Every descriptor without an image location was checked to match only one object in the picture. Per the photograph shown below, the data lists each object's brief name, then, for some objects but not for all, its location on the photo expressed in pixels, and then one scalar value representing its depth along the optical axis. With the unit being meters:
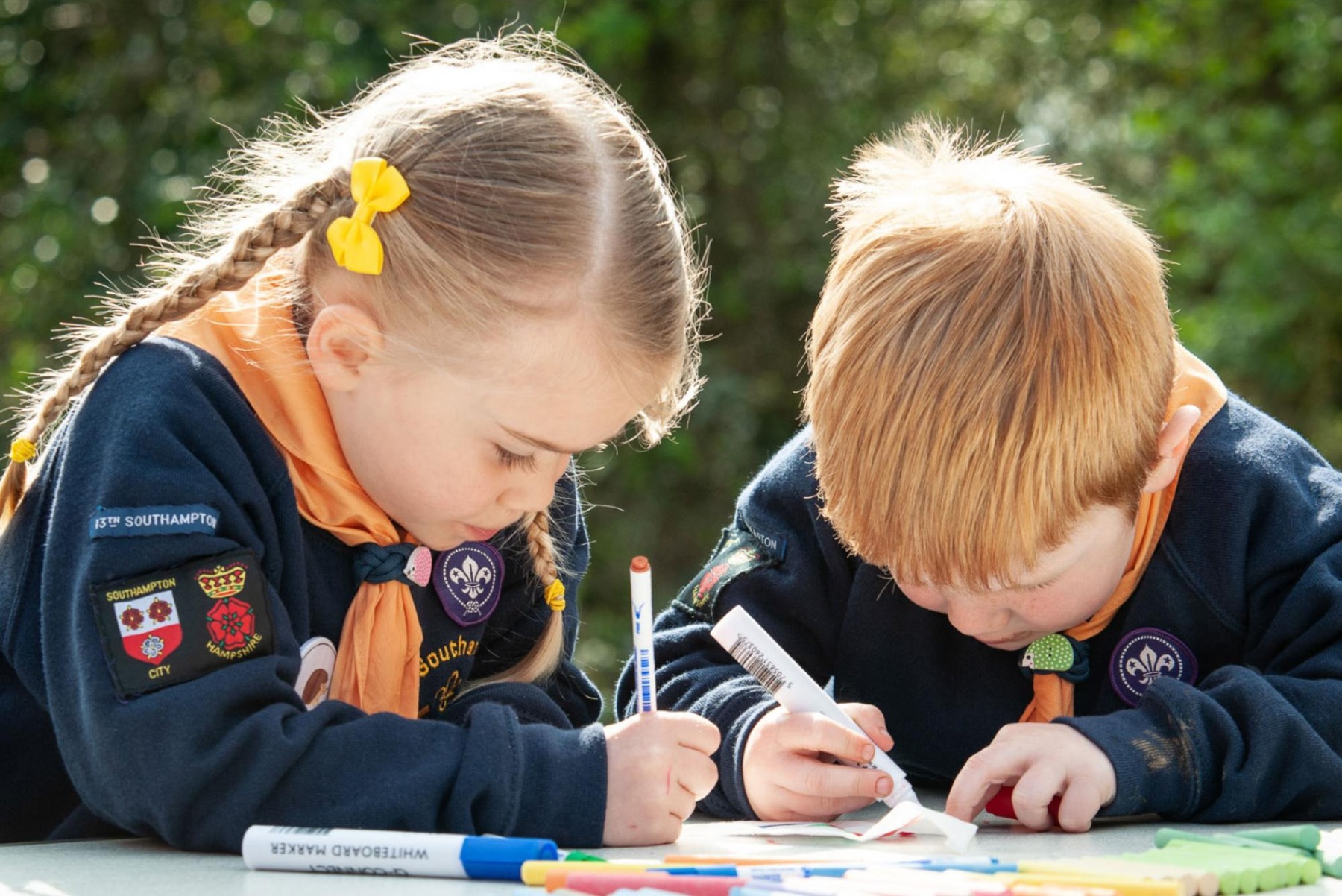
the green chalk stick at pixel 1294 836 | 1.49
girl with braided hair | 1.53
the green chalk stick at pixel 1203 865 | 1.41
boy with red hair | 1.63
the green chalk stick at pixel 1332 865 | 1.47
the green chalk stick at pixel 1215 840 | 1.49
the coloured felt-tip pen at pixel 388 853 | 1.43
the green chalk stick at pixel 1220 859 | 1.42
